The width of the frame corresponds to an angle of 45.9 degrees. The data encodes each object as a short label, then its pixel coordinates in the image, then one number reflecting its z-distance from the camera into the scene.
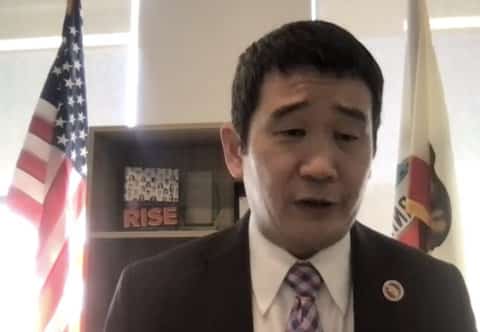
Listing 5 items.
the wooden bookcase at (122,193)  2.30
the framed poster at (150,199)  2.35
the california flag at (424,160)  2.24
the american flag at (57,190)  2.29
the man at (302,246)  1.01
